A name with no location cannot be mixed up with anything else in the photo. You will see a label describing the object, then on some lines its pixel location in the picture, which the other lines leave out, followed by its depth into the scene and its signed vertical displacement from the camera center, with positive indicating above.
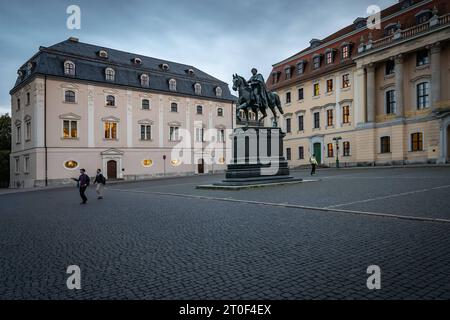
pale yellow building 33.12 +8.55
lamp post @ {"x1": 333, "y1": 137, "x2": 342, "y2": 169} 39.62 +1.68
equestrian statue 19.55 +4.20
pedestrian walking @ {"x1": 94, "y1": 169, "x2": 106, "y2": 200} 16.02 -0.85
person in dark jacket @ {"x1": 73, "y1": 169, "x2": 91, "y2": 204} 14.27 -0.90
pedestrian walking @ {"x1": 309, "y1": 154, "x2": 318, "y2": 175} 26.56 -0.05
